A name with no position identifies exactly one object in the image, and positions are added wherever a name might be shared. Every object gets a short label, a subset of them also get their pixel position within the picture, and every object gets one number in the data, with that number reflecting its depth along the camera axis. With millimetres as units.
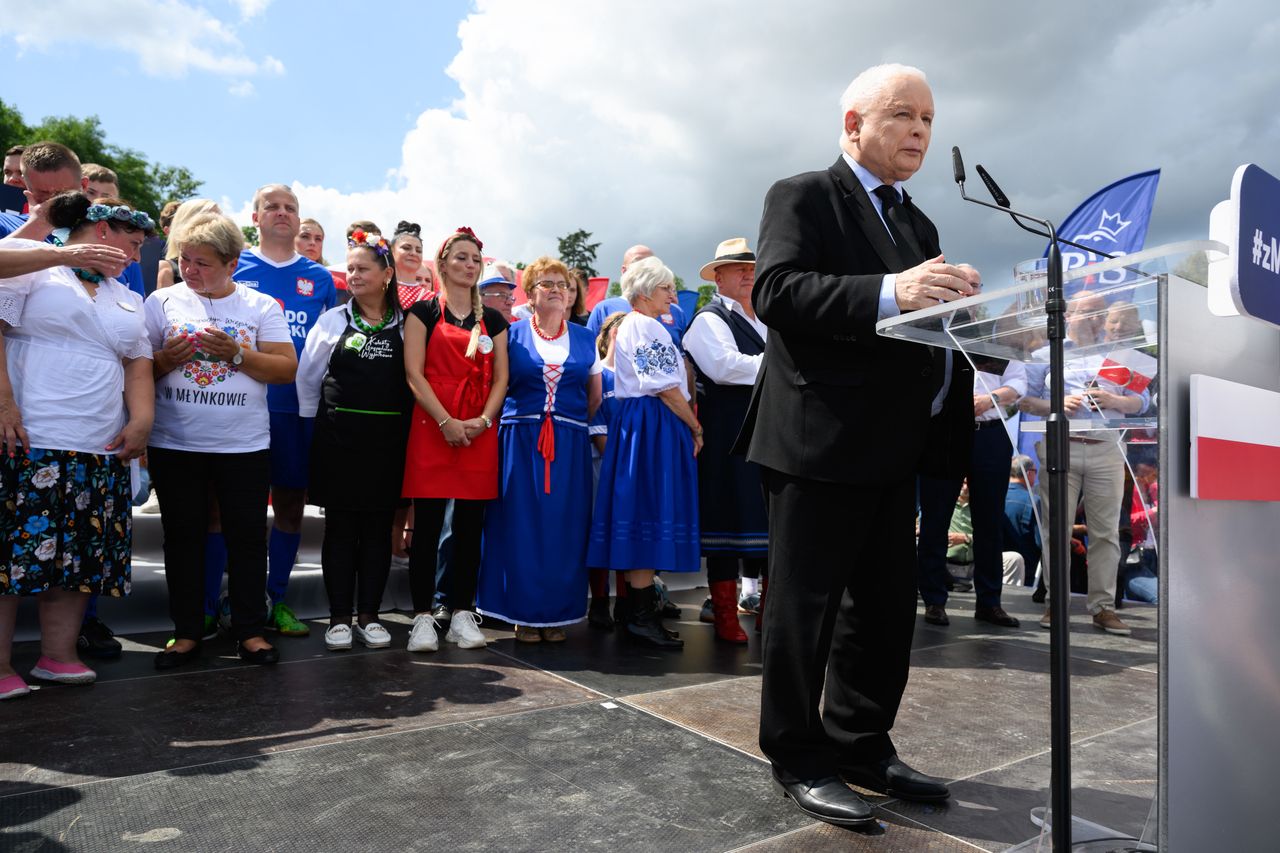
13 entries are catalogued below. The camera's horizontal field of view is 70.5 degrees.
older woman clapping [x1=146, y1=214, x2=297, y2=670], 3674
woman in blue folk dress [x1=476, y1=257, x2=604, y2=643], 4273
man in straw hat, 4449
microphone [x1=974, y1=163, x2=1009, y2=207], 1781
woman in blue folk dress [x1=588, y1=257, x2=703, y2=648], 4359
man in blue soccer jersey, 4398
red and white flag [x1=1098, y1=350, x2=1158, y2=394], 1670
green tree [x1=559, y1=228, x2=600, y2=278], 56528
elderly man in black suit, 2195
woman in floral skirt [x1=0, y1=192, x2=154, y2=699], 3113
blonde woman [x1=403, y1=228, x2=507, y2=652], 4102
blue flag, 7574
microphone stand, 1580
